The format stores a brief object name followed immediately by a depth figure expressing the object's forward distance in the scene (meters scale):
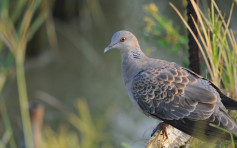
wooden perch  5.20
